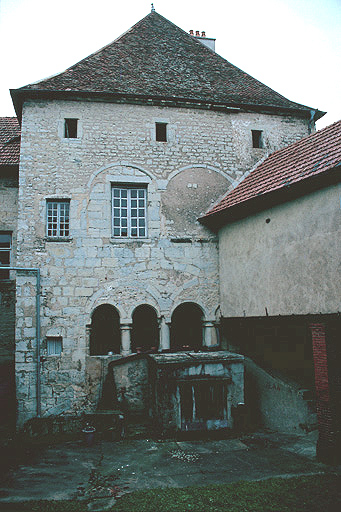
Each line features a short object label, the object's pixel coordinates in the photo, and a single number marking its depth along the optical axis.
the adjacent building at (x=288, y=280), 8.16
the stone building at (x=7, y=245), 12.53
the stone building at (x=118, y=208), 11.40
